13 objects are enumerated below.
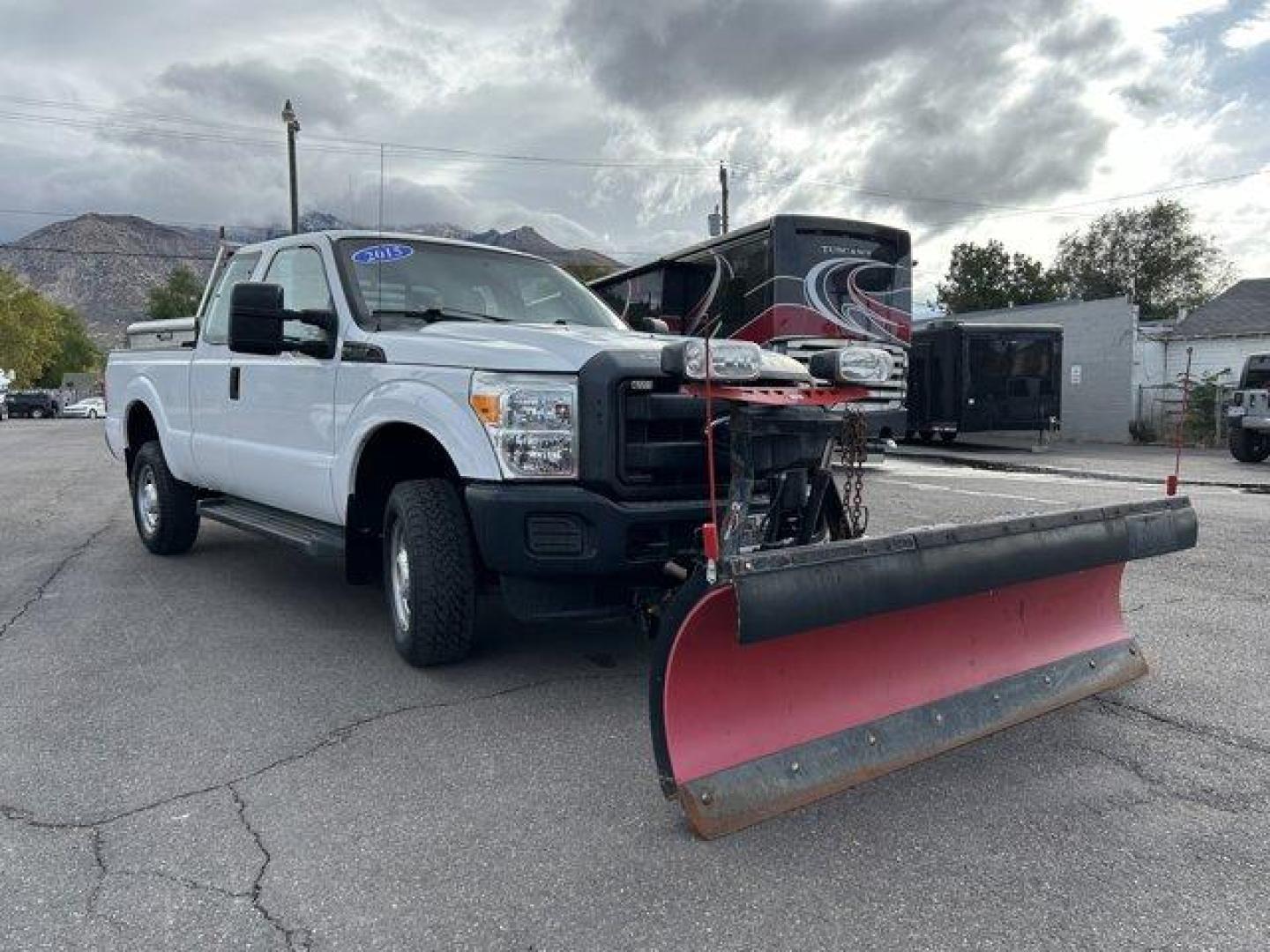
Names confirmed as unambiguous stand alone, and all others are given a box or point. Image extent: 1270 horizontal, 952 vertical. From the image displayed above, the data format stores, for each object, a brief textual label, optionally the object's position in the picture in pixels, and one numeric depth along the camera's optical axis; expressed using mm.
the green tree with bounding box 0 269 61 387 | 66312
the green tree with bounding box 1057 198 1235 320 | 55125
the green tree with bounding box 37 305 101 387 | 92000
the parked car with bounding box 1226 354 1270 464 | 16372
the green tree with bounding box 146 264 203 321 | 79500
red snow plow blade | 2912
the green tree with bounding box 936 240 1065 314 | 53688
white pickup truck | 3973
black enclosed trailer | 21156
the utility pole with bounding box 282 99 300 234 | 27172
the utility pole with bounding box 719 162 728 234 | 36406
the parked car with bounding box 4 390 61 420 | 56094
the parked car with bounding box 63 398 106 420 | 57081
